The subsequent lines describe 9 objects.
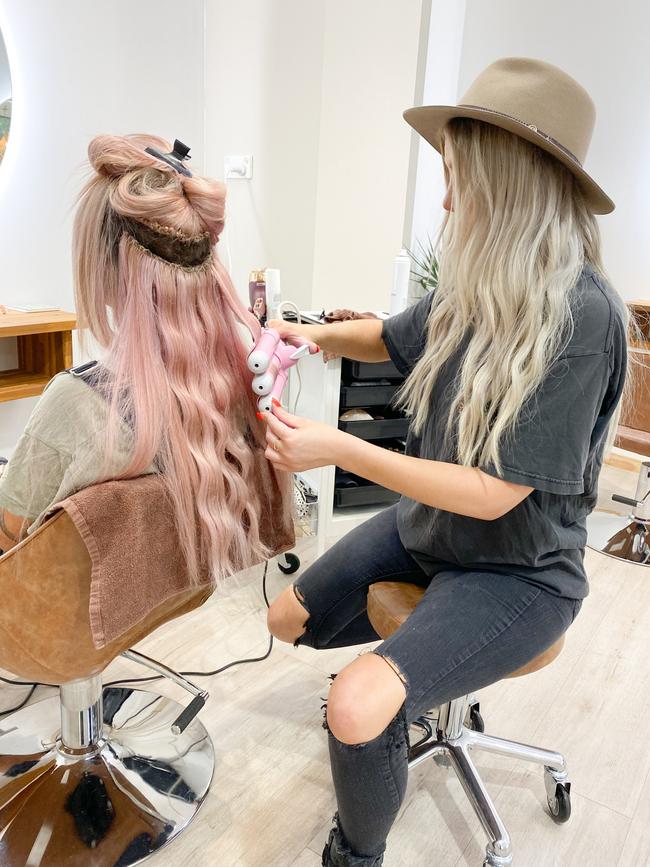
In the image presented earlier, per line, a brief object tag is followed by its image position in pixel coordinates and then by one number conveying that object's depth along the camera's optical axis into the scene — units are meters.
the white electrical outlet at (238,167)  2.90
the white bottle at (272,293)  2.00
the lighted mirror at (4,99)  2.26
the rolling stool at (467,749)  1.13
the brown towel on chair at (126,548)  0.85
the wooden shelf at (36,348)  2.26
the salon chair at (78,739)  0.90
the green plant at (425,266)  2.37
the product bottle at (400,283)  2.05
